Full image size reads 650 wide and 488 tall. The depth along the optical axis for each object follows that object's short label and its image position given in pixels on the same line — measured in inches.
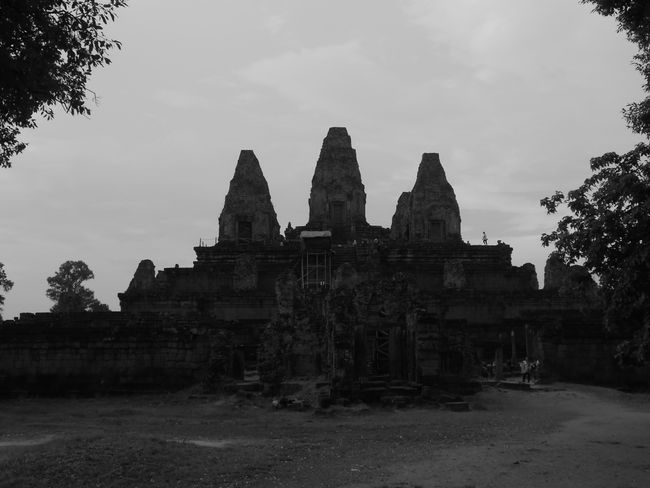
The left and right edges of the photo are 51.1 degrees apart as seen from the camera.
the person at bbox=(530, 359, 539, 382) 913.9
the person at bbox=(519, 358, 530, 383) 896.9
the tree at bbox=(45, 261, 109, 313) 2151.8
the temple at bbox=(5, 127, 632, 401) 809.5
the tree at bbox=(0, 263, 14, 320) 1811.5
